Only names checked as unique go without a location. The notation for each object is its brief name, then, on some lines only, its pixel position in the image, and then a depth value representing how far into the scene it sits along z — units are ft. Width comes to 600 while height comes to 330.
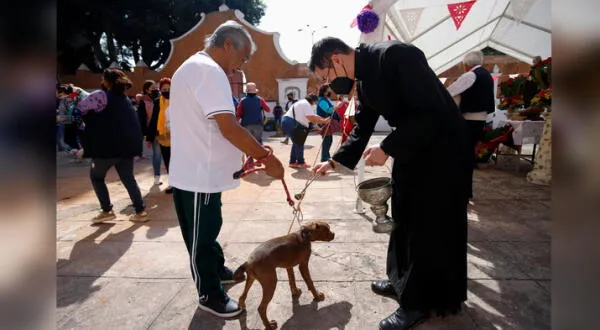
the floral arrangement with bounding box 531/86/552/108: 20.03
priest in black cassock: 6.96
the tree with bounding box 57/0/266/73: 83.25
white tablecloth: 23.02
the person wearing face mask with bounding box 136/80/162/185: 22.26
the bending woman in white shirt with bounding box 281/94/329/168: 25.90
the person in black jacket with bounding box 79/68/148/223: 14.49
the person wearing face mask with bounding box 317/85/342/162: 27.68
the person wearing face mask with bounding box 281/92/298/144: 44.37
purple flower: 13.93
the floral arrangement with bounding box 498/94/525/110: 24.52
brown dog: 7.76
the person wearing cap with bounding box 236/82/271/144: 25.98
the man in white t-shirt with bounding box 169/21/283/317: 7.25
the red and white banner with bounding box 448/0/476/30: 18.54
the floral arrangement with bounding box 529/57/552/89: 19.94
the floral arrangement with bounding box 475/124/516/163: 25.17
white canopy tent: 17.89
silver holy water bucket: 9.06
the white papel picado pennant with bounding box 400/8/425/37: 18.19
